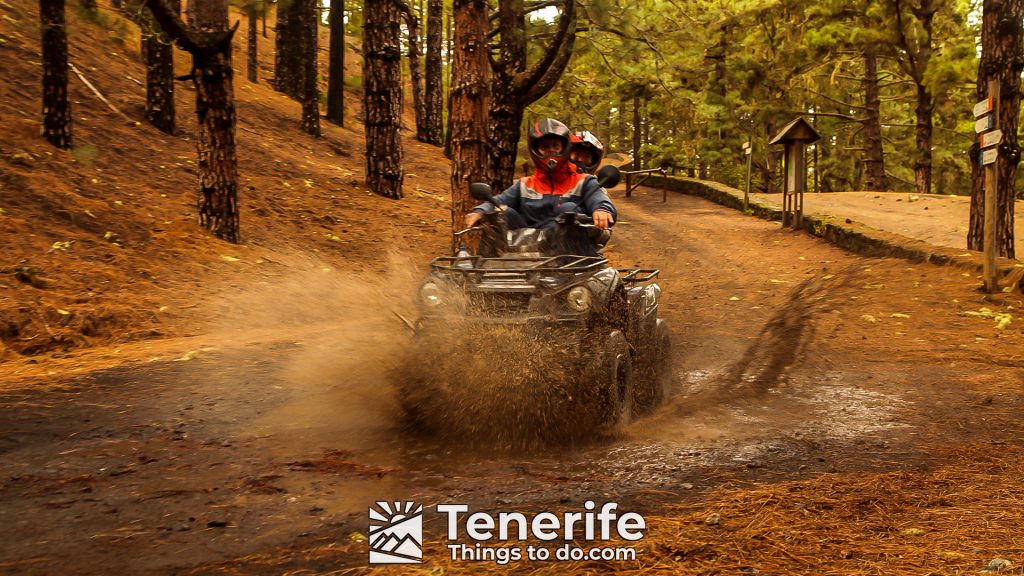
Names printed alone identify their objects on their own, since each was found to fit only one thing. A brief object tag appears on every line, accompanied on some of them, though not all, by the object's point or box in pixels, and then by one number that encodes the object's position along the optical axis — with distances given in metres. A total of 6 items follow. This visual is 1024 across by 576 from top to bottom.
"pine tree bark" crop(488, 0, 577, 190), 14.80
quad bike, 6.00
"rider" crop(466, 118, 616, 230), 7.96
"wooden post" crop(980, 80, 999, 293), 12.22
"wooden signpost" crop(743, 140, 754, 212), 26.21
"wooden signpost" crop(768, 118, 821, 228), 21.38
